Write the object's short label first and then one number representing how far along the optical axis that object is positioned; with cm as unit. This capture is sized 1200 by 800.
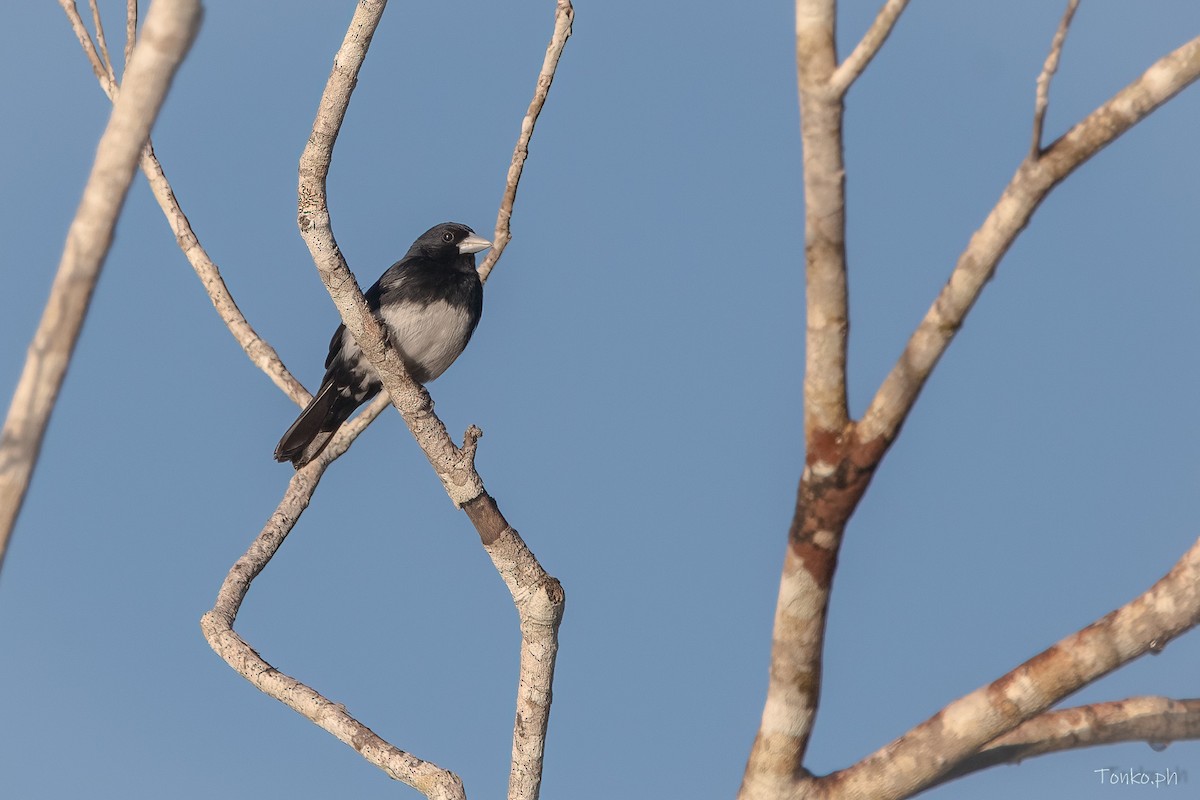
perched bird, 1598
